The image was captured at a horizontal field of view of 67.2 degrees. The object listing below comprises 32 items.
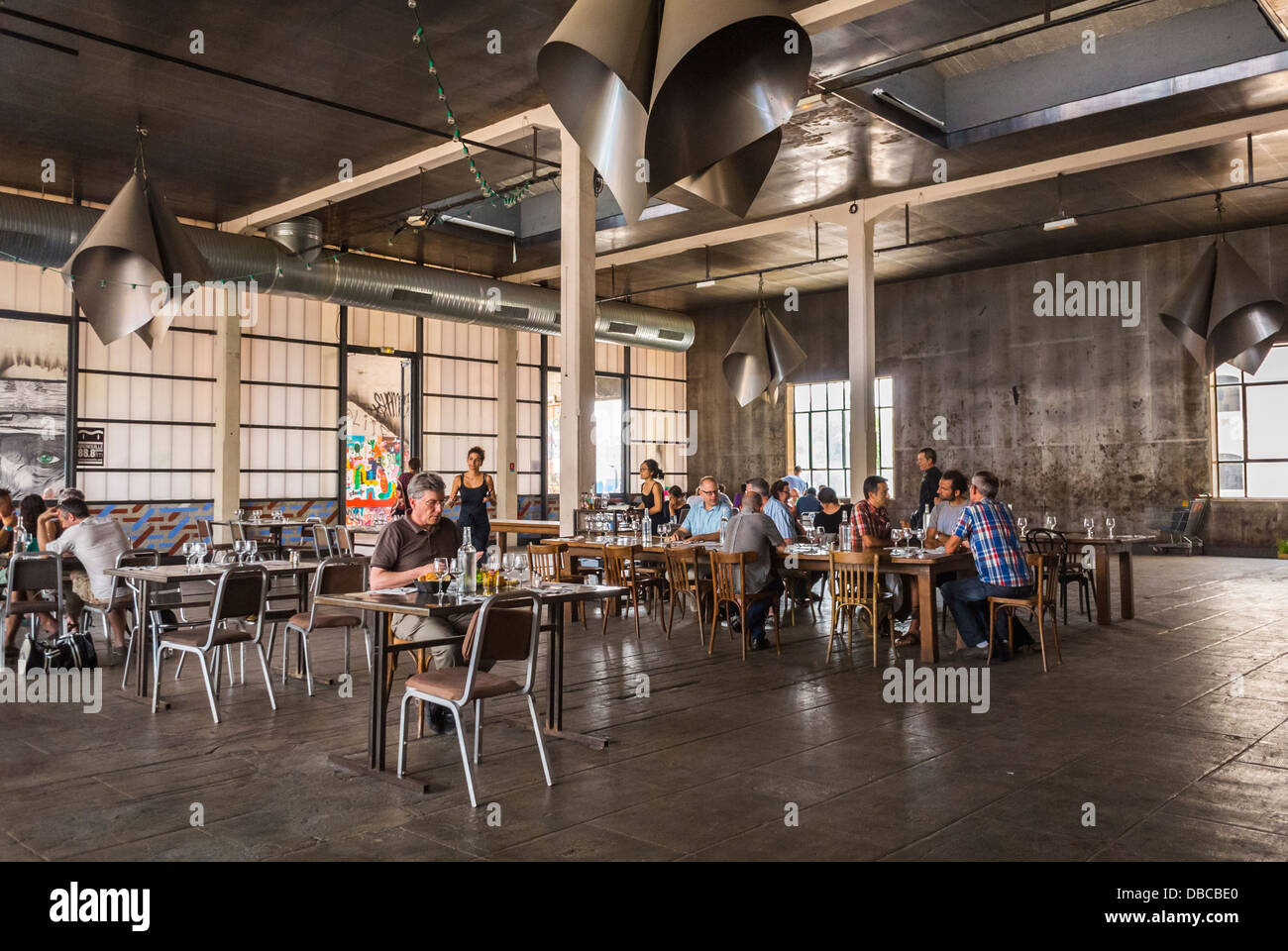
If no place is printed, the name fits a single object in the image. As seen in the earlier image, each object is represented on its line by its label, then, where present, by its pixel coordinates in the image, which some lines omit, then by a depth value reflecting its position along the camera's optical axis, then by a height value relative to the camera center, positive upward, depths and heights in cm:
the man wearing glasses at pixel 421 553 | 444 -25
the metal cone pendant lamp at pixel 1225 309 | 870 +171
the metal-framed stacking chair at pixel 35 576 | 563 -43
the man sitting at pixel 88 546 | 595 -27
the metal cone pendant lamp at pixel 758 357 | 1084 +161
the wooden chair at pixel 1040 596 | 607 -63
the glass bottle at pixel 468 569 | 408 -29
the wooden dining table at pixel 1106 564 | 768 -54
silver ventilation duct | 914 +269
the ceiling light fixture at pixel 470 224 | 1345 +392
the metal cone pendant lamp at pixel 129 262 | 646 +163
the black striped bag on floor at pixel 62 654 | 559 -88
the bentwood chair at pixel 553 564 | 757 -52
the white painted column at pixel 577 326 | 866 +157
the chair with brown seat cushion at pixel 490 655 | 349 -57
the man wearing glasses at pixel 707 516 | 806 -14
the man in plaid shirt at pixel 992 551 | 606 -33
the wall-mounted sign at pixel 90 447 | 1226 +70
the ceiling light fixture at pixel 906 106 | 905 +383
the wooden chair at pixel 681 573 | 704 -53
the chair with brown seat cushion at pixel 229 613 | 469 -56
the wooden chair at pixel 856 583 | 627 -56
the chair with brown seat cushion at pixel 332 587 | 498 -45
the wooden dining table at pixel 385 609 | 371 -42
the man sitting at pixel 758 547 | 659 -33
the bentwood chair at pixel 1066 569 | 785 -58
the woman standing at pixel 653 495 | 939 +4
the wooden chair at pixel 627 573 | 744 -58
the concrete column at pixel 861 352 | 1176 +181
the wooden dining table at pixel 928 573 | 621 -48
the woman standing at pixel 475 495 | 932 +5
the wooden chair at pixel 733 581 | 641 -56
